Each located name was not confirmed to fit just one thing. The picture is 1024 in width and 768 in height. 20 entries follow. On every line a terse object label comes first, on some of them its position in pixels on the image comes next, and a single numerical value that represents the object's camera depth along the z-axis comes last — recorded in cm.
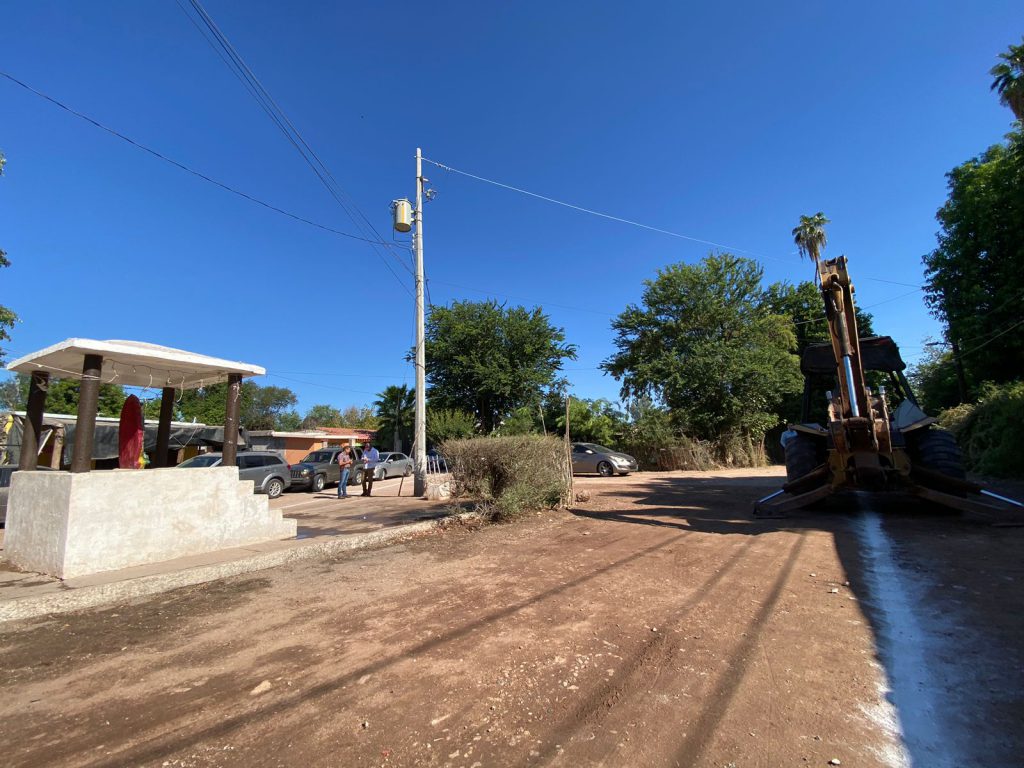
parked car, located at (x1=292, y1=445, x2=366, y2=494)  1794
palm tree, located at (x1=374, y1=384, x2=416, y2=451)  4172
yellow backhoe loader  740
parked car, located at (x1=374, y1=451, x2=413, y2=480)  2286
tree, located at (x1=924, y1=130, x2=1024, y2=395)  2119
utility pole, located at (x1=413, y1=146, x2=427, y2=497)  1396
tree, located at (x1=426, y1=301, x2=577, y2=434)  3303
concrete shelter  552
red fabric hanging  677
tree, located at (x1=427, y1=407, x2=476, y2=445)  1458
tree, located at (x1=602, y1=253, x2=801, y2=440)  2584
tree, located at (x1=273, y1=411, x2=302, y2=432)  7268
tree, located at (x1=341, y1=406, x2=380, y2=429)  7125
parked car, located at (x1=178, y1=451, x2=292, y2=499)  1559
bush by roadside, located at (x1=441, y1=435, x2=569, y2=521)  913
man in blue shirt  1505
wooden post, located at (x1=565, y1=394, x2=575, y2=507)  1048
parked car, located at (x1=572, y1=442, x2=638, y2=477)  2123
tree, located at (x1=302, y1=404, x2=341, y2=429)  7638
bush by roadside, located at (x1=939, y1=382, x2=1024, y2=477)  1320
